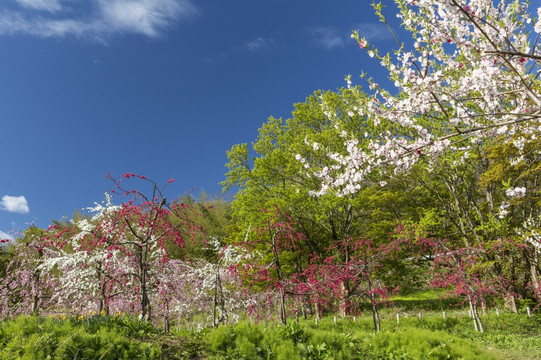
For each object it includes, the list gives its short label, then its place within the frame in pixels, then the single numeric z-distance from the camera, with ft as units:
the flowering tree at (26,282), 39.22
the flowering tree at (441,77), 17.52
